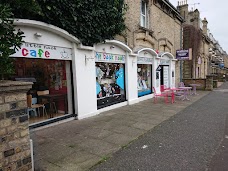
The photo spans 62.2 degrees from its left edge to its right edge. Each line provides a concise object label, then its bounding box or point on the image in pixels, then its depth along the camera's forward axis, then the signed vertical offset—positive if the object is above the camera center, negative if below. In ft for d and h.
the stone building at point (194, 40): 70.39 +13.43
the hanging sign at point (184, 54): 48.39 +5.18
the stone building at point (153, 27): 31.95 +10.20
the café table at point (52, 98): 21.47 -2.40
